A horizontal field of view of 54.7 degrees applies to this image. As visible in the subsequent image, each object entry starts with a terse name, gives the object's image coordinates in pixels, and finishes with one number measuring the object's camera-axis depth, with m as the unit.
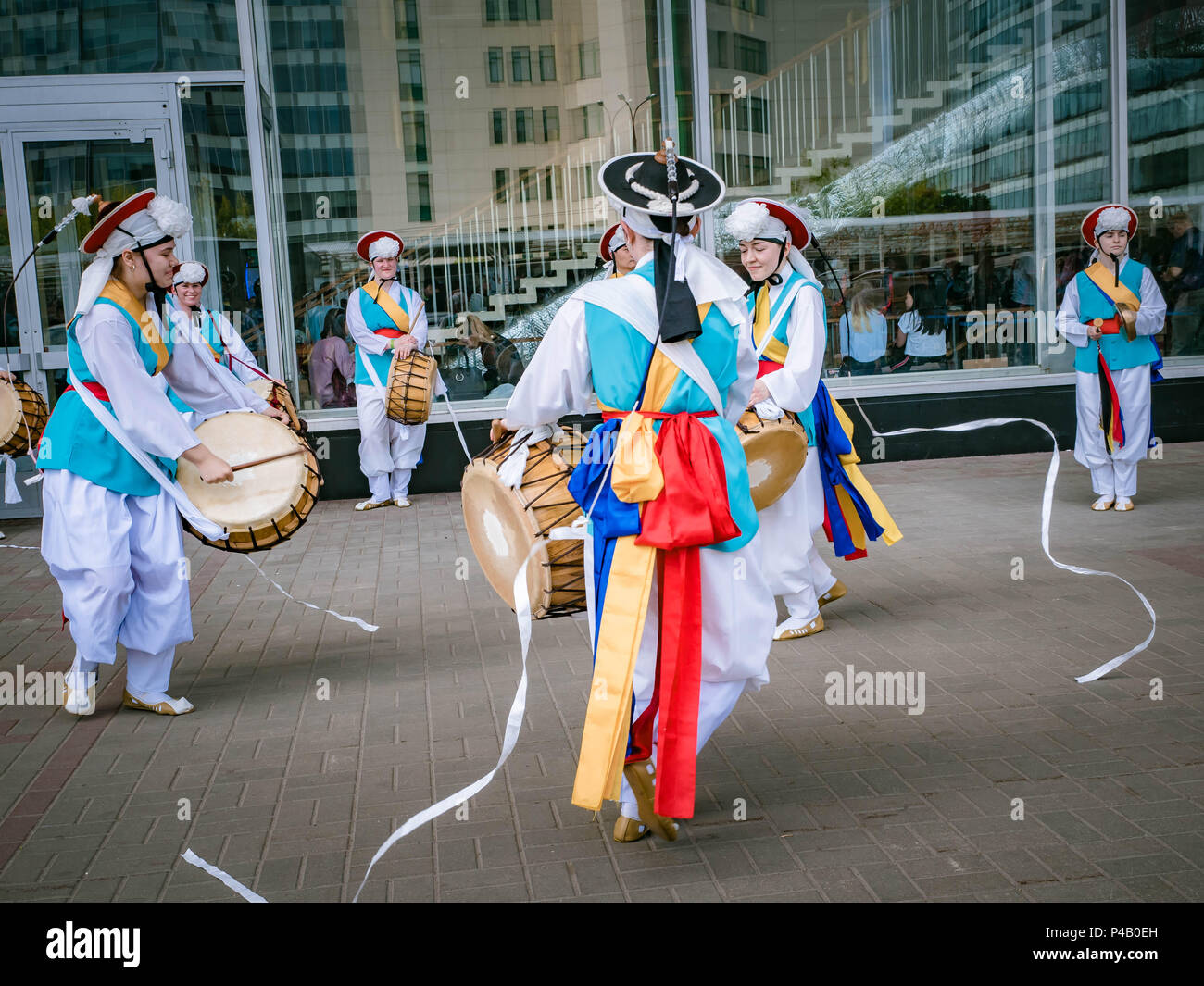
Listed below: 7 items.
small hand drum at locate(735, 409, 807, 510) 4.93
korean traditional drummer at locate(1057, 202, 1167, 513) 8.89
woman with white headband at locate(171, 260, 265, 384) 8.86
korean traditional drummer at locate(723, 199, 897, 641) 5.25
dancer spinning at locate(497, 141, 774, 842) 3.48
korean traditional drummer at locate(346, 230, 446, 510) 10.67
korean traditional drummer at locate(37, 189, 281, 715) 4.83
